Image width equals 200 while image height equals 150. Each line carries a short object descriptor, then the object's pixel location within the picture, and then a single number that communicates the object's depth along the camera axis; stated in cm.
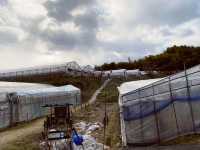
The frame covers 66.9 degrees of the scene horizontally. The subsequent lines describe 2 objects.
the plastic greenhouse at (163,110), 660
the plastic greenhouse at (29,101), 1185
